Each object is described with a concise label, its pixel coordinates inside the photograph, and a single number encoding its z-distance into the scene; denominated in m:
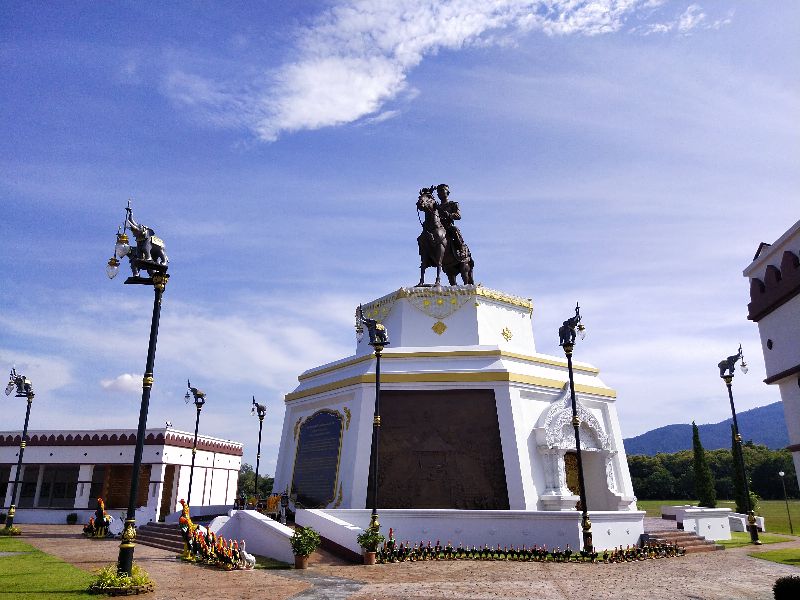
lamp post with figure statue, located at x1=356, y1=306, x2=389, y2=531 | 18.88
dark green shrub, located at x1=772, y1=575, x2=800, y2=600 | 8.98
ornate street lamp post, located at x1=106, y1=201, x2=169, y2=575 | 12.45
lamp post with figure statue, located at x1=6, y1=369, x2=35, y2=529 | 24.22
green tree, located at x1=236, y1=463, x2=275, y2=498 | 70.78
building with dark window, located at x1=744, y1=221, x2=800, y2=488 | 9.38
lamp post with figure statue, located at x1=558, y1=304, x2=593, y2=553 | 19.59
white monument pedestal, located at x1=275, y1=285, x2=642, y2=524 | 21.33
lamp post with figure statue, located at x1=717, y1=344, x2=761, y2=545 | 24.56
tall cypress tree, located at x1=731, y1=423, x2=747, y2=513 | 37.08
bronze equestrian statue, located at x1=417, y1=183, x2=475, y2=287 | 30.00
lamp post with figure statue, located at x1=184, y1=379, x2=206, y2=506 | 26.45
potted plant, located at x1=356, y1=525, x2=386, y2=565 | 16.48
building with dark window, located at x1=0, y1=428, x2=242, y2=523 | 31.52
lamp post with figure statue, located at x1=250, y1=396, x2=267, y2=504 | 29.22
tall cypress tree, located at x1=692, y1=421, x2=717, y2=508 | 38.22
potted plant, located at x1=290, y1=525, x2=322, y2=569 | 15.79
